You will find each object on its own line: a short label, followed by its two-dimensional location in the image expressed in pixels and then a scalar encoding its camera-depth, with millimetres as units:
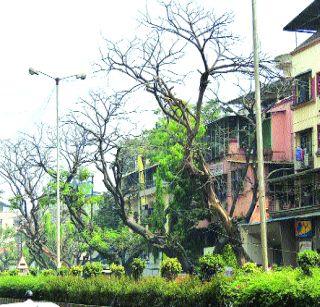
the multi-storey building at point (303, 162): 35969
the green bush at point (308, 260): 16484
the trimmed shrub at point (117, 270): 27000
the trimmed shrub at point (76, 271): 31255
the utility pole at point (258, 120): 20347
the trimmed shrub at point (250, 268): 20181
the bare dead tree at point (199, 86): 27141
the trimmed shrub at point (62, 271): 32719
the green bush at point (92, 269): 28781
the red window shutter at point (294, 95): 39000
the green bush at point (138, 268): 24953
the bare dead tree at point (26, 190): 53062
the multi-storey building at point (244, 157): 43875
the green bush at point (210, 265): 19859
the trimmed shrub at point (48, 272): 34141
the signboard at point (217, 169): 48531
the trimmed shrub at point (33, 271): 38494
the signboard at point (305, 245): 36344
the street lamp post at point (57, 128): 35731
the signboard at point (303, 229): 36000
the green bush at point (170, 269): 23000
